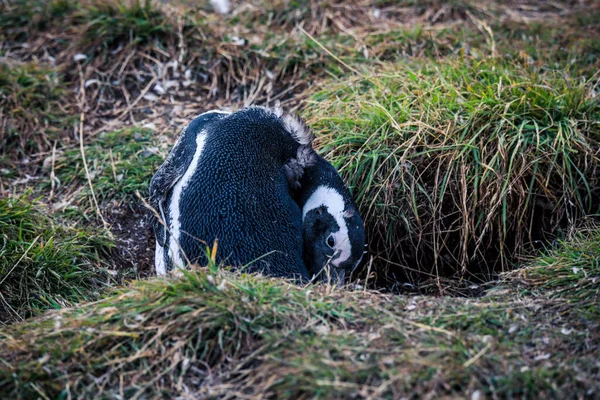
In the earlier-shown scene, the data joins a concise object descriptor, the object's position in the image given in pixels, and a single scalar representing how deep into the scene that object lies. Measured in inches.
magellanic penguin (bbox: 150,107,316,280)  262.4
